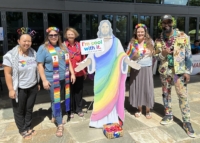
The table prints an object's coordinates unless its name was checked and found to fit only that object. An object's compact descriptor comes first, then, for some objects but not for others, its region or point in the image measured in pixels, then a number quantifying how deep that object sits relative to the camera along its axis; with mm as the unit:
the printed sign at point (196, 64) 5904
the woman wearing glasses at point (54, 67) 2336
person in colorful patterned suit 2369
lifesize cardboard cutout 2462
